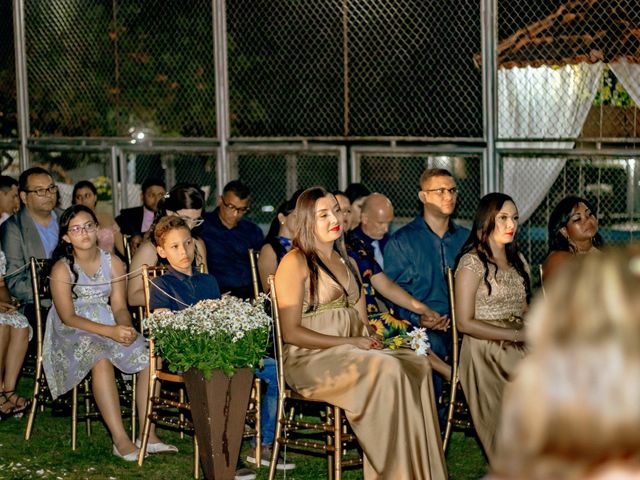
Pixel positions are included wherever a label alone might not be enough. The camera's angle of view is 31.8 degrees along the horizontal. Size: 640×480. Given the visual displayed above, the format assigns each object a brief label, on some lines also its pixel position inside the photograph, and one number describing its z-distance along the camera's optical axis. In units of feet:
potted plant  19.44
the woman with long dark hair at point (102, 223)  31.19
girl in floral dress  22.99
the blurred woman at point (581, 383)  4.59
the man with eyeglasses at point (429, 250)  24.81
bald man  26.68
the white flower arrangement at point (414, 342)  20.24
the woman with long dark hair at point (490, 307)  21.18
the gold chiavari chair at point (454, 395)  21.45
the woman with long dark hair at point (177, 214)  23.30
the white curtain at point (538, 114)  29.25
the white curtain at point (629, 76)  28.40
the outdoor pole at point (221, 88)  34.81
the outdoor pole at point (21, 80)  40.60
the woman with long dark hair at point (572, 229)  23.26
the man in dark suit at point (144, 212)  32.08
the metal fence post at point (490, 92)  29.53
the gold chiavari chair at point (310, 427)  19.48
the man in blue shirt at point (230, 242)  29.35
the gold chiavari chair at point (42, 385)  23.79
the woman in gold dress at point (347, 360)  18.85
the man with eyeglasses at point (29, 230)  27.14
